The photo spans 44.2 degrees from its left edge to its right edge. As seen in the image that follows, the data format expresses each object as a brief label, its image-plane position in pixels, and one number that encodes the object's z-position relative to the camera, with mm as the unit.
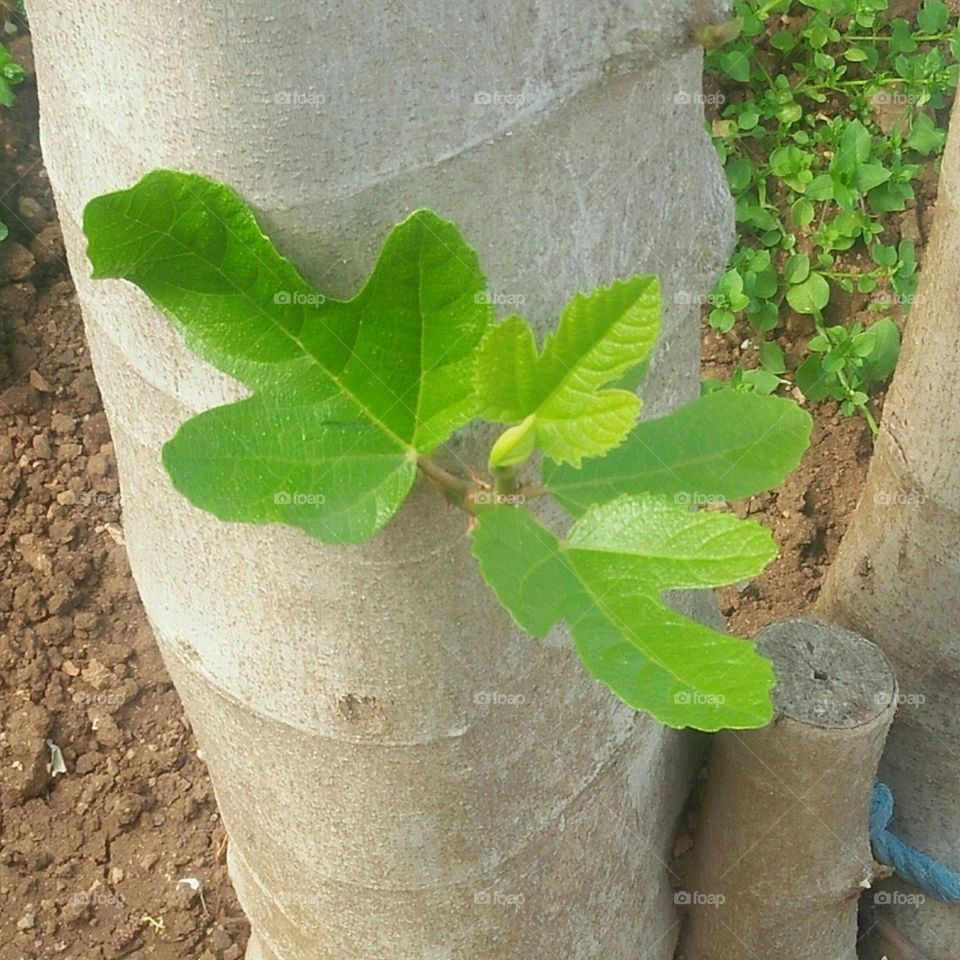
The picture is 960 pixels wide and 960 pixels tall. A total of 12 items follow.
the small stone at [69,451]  2391
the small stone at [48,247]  2562
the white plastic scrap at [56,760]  2055
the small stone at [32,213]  2607
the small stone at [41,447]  2385
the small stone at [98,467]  2373
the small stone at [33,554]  2256
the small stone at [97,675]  2143
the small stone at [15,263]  2506
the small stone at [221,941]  1907
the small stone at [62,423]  2414
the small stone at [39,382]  2449
